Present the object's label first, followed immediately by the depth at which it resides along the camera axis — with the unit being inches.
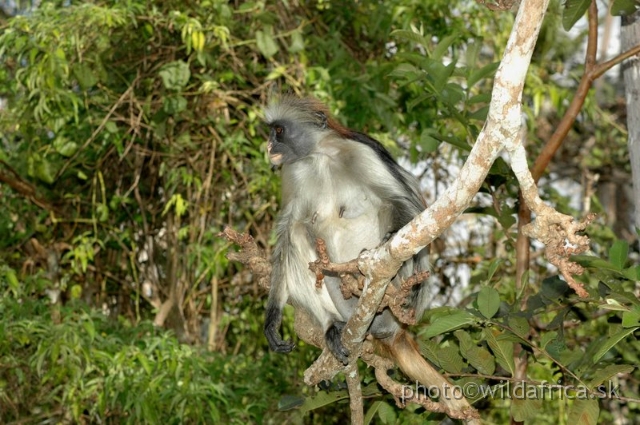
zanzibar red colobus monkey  129.3
